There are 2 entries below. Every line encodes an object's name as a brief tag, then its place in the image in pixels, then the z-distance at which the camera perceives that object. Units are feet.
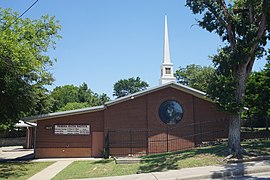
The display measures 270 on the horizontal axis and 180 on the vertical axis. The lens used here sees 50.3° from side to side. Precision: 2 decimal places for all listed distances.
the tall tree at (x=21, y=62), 52.60
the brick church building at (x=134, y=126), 73.20
